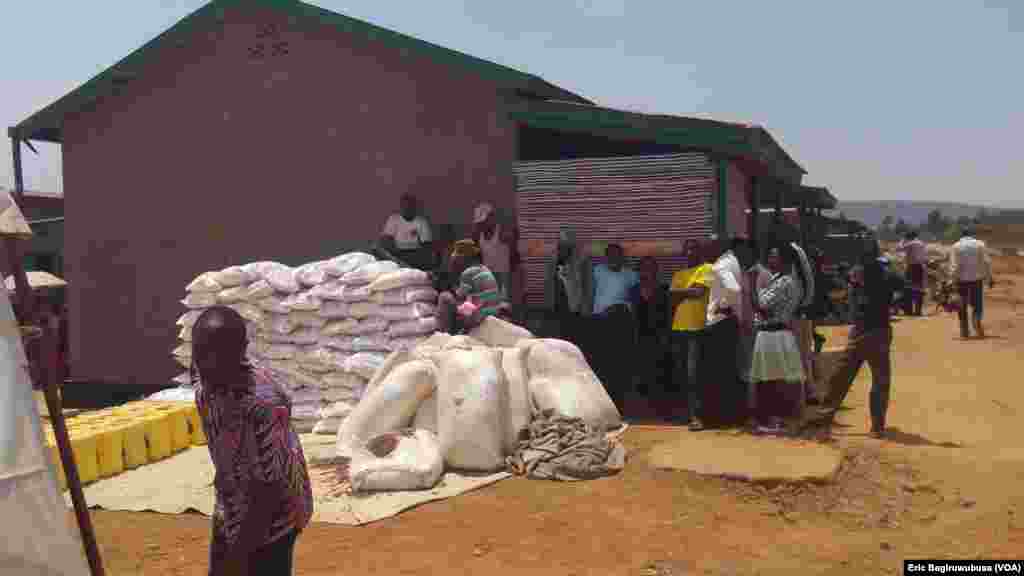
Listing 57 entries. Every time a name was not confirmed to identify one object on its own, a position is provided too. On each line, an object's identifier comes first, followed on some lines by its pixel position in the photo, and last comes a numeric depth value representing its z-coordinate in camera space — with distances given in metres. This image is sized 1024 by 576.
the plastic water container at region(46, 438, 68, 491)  6.31
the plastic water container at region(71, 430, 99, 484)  6.52
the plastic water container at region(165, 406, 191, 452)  7.60
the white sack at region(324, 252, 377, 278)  8.28
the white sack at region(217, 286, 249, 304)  8.45
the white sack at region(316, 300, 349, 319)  8.17
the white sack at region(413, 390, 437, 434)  6.57
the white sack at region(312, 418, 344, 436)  7.84
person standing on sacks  8.47
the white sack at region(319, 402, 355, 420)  7.86
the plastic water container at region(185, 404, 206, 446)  7.86
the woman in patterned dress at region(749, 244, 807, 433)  7.09
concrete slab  5.79
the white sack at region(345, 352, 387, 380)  7.92
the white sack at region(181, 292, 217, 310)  8.64
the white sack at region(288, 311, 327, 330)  8.28
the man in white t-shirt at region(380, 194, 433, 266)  9.03
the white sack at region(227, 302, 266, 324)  8.42
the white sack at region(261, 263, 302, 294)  8.35
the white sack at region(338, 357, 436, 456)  6.47
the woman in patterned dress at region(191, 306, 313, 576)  2.69
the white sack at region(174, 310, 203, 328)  8.63
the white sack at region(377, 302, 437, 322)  7.94
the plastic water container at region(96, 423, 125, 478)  6.78
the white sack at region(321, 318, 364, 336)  8.16
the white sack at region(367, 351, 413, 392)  7.07
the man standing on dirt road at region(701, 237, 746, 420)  7.19
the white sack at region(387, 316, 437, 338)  7.94
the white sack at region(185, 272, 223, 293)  8.58
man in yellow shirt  7.40
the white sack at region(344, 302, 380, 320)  8.04
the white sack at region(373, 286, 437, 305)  7.95
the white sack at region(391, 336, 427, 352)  7.90
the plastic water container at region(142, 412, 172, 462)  7.27
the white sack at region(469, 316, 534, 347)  7.52
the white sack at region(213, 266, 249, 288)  8.51
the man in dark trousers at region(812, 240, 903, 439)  7.03
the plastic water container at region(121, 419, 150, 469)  7.03
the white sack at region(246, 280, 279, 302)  8.37
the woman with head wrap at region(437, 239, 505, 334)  7.54
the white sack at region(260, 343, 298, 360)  8.36
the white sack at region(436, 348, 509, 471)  6.25
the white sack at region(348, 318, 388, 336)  8.05
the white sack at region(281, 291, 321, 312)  8.18
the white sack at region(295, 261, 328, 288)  8.30
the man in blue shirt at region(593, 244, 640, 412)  8.01
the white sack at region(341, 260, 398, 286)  8.07
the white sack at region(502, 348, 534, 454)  6.58
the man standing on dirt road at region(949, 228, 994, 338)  13.09
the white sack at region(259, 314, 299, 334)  8.34
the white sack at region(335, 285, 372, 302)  8.02
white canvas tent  2.35
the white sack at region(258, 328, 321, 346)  8.31
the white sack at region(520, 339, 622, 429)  6.82
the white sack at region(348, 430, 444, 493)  5.84
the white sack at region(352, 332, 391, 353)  8.03
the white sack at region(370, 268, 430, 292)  7.93
